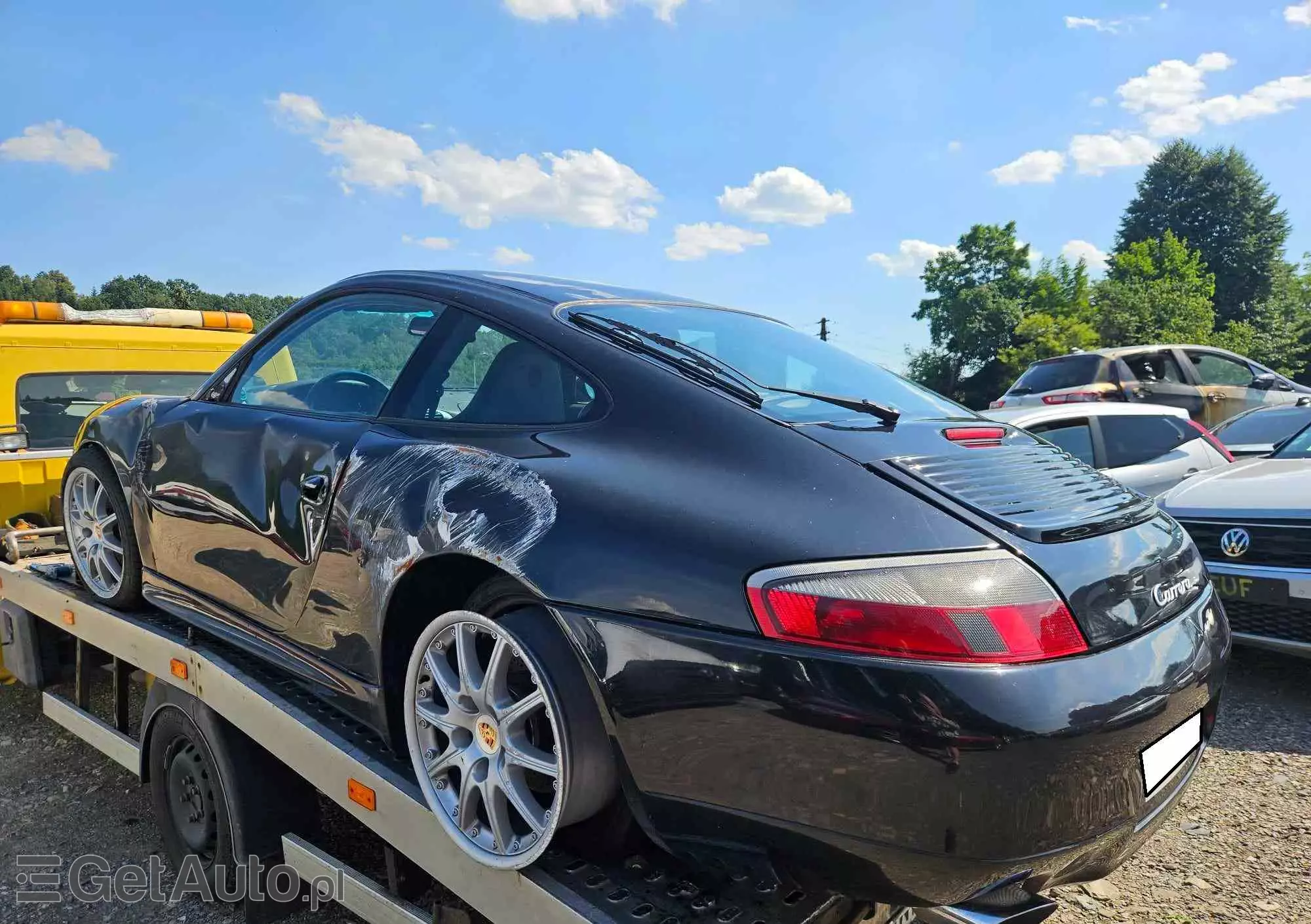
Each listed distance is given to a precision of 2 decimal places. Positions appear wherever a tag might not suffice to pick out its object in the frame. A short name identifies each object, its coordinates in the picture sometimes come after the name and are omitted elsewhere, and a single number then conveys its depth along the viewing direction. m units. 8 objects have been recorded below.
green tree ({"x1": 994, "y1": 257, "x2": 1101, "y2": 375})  39.12
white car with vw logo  3.82
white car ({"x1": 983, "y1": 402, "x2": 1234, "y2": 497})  5.66
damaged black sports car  1.43
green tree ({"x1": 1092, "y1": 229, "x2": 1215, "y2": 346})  34.12
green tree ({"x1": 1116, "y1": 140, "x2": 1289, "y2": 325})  51.19
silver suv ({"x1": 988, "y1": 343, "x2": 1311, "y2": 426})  10.06
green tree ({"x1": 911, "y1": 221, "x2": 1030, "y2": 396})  48.81
